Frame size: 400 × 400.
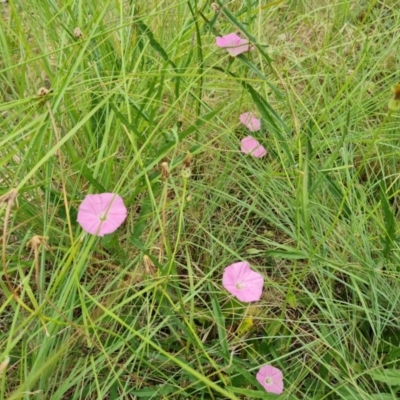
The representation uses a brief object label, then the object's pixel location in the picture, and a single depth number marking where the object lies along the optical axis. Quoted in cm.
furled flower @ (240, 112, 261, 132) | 98
